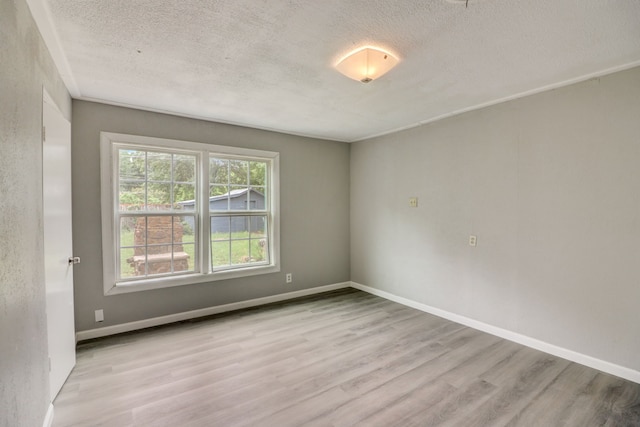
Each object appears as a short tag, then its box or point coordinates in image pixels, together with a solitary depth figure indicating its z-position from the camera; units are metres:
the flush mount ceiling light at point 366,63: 2.02
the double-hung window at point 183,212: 3.10
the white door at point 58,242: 1.86
